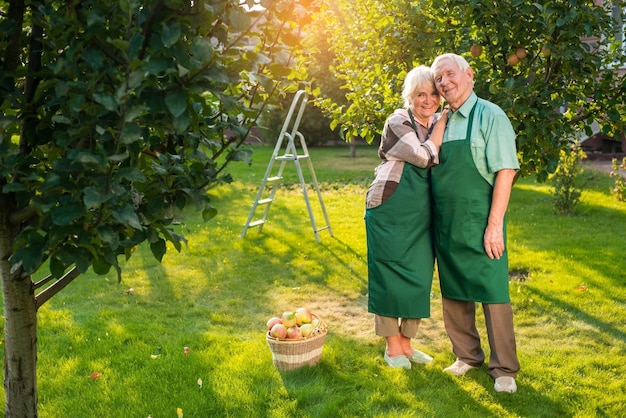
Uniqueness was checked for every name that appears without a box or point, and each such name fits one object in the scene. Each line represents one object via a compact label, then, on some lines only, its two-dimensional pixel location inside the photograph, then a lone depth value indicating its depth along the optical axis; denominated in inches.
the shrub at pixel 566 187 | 363.6
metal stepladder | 315.3
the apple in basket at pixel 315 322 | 171.6
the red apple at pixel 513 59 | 183.3
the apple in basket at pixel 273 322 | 174.9
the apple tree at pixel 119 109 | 69.4
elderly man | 151.9
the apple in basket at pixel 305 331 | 167.9
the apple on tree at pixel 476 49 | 188.2
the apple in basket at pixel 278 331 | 167.5
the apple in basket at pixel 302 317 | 173.2
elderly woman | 160.4
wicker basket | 165.0
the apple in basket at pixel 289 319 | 171.8
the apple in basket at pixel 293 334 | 167.2
